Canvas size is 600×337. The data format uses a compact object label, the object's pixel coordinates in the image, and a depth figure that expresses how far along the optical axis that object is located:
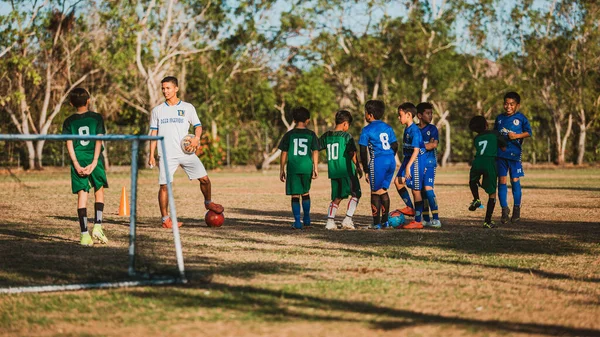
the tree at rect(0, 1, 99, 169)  41.16
